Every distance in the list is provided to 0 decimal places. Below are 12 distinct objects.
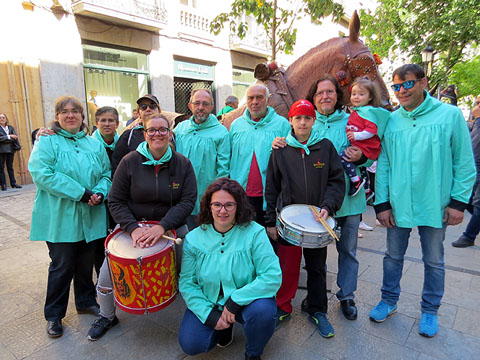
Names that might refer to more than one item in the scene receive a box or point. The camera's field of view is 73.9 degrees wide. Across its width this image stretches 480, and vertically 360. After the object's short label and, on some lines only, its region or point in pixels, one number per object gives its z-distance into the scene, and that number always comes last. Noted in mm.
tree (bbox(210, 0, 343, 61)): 5040
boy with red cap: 2500
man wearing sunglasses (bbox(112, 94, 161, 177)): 3271
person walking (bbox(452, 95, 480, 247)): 4598
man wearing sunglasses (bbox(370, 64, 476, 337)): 2418
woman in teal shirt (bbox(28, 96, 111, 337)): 2562
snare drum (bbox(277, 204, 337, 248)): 2201
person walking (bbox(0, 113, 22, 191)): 7988
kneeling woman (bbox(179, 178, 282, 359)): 2191
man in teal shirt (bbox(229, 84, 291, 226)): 3109
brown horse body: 4090
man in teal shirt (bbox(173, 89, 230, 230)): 3299
